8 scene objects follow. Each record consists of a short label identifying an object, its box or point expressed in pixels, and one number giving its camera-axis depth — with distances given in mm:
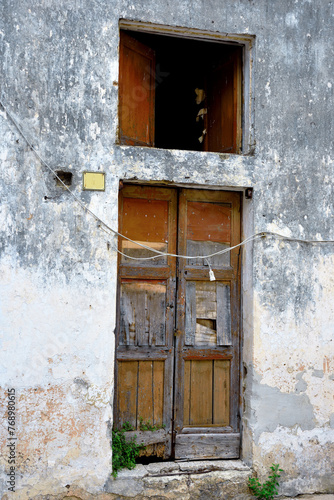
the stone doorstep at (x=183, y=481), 3939
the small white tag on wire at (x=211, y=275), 4163
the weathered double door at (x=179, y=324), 4242
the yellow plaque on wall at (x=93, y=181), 3943
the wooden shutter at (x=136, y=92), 4316
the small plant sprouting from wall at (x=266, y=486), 4105
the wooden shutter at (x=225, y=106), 4574
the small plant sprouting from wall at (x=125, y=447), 4015
